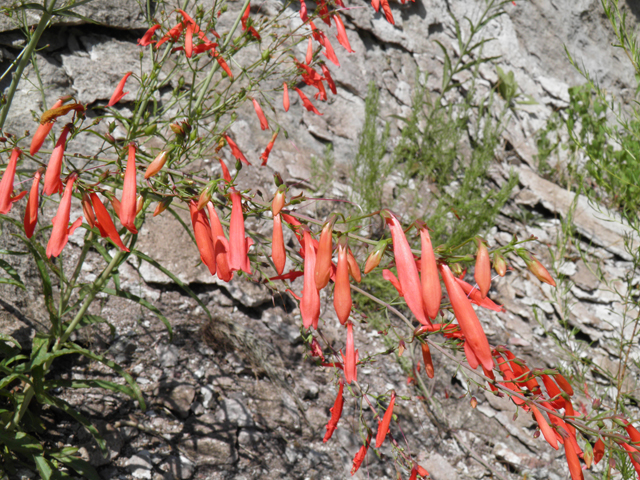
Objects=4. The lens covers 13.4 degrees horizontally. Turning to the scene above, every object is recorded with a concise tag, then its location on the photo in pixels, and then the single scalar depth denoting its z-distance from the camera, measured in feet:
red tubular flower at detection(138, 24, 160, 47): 3.12
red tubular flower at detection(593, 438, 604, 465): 2.44
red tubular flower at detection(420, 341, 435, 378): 2.47
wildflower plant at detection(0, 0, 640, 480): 2.30
